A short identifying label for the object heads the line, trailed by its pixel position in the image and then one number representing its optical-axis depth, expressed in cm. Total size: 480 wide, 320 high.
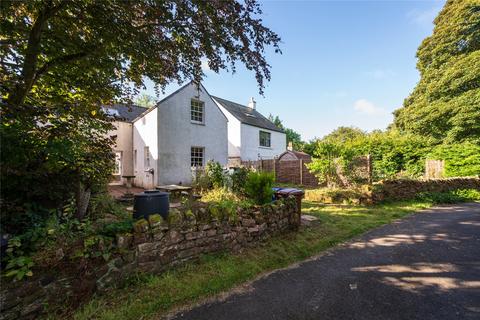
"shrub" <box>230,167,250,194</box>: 901
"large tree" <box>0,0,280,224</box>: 316
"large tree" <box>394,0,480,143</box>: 1545
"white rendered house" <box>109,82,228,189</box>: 1190
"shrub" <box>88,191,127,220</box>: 440
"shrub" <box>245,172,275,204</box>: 557
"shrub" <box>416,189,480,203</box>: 1041
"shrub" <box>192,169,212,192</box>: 1073
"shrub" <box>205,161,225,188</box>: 1026
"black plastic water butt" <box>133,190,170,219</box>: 380
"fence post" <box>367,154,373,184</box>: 1091
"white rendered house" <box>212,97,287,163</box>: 2109
